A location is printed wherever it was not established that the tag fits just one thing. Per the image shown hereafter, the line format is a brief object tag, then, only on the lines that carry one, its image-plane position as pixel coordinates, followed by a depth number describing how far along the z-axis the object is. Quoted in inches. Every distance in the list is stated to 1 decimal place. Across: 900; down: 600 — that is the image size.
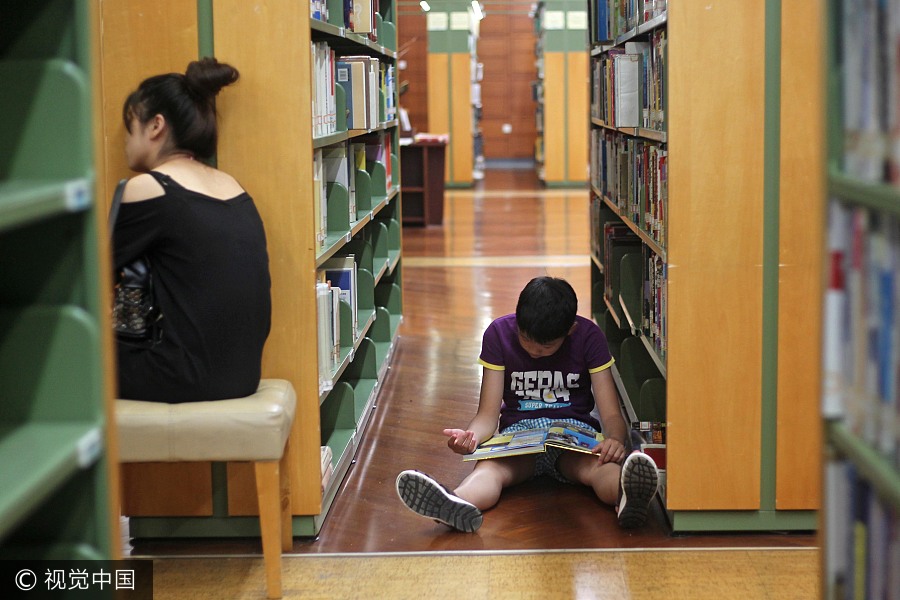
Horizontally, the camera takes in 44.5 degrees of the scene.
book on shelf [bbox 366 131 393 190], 213.5
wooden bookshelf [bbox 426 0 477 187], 590.2
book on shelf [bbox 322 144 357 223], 160.1
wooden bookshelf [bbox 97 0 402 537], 118.5
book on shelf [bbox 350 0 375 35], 163.2
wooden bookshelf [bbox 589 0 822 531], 117.6
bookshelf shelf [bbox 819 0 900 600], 59.5
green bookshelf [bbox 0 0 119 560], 64.4
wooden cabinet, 422.6
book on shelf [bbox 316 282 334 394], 131.2
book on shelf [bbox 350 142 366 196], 182.2
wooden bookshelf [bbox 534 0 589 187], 580.7
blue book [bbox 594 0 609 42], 202.7
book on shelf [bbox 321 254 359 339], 156.0
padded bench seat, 107.3
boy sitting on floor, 133.3
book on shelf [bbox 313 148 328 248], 131.6
